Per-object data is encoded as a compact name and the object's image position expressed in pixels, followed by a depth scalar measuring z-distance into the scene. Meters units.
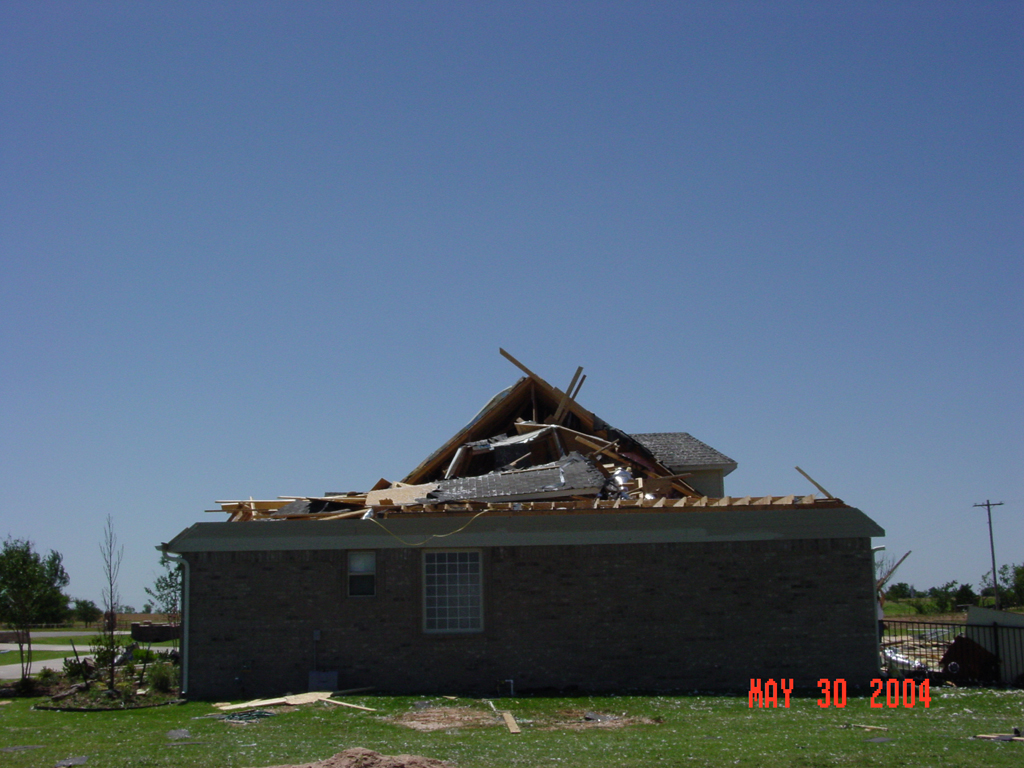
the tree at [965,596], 50.09
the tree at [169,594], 35.56
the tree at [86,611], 54.66
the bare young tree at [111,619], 21.05
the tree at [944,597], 49.31
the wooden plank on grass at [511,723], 14.06
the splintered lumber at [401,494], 20.23
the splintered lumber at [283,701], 16.86
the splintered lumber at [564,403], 25.41
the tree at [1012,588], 53.97
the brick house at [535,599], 18.30
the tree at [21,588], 25.52
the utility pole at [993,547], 50.15
